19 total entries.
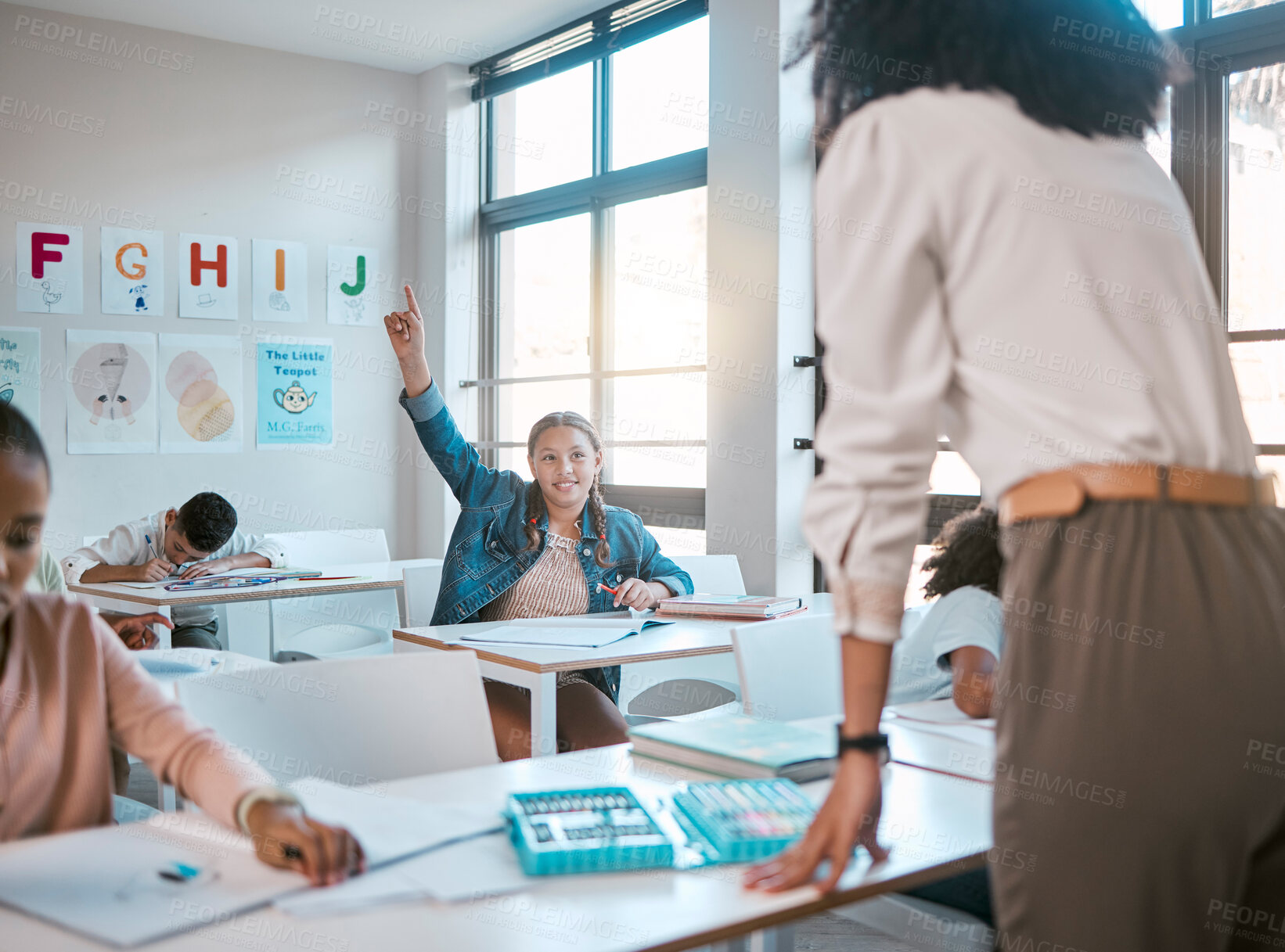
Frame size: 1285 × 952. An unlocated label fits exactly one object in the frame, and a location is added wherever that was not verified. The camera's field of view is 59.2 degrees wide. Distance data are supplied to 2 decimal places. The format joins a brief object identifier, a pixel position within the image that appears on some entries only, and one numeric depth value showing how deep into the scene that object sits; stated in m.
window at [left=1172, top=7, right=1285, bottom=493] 3.17
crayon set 1.11
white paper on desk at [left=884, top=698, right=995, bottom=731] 1.83
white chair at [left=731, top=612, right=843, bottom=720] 2.12
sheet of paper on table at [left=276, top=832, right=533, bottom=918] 1.01
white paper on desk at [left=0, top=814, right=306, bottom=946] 0.97
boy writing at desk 4.08
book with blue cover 1.43
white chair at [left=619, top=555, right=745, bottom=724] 3.08
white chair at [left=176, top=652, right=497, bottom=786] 1.61
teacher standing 0.79
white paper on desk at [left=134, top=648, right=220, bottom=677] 2.45
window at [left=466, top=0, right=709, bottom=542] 4.93
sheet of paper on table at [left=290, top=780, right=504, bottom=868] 1.16
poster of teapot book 5.80
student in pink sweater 1.18
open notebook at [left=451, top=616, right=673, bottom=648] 2.67
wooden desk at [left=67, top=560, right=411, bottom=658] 3.49
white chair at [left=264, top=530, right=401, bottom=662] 3.97
